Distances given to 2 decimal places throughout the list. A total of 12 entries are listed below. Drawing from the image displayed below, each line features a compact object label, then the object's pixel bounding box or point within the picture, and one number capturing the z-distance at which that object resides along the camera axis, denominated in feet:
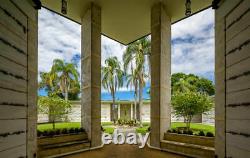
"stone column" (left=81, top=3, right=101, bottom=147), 21.74
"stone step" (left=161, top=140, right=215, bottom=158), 16.14
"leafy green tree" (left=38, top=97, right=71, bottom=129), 27.45
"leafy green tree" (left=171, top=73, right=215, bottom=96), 84.99
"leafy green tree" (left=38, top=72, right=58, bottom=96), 70.74
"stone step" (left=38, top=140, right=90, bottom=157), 16.17
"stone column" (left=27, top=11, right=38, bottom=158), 10.88
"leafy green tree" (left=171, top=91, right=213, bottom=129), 24.41
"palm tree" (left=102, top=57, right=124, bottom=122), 61.98
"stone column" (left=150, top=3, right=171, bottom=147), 21.75
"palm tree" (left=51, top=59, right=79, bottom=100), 70.85
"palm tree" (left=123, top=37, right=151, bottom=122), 47.83
